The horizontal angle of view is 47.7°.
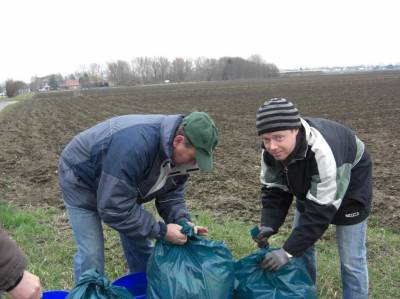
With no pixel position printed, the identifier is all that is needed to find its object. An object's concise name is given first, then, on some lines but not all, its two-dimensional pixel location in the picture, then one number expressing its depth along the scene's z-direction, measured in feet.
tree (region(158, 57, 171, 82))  337.72
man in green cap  7.59
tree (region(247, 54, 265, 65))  365.77
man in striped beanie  7.73
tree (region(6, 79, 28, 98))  216.56
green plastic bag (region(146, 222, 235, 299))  7.65
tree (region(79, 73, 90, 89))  286.09
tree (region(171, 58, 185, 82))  331.28
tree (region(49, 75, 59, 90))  322.75
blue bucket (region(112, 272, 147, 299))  9.15
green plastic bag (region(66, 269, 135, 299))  7.03
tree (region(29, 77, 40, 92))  342.44
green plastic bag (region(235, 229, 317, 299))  8.11
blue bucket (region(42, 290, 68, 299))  8.20
